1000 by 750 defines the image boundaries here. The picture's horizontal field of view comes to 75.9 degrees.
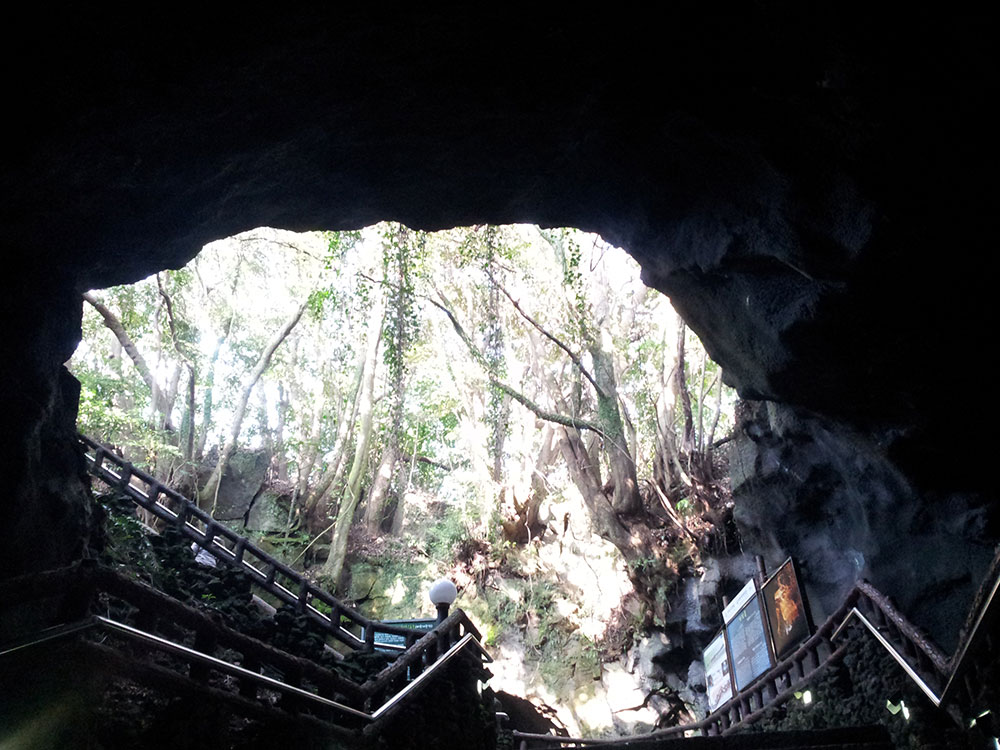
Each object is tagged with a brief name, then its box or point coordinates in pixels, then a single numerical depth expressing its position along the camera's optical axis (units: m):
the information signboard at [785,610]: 7.29
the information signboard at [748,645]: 7.96
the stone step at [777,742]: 5.03
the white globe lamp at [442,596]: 6.87
